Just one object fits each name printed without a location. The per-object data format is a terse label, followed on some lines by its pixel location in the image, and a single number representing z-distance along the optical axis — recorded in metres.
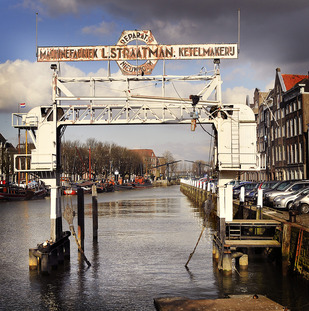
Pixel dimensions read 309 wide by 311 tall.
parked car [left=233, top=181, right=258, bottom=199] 40.34
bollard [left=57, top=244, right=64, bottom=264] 20.87
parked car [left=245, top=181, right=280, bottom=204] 33.36
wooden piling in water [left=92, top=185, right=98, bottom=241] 29.33
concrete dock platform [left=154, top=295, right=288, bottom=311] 12.93
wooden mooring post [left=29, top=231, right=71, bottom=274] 19.14
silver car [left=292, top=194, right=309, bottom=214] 26.91
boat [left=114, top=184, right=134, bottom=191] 121.32
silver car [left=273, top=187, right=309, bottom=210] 28.56
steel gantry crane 19.47
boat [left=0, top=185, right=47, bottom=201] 73.72
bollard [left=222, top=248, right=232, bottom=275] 18.78
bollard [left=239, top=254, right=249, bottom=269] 19.55
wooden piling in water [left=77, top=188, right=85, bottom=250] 23.94
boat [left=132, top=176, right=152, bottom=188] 142.18
